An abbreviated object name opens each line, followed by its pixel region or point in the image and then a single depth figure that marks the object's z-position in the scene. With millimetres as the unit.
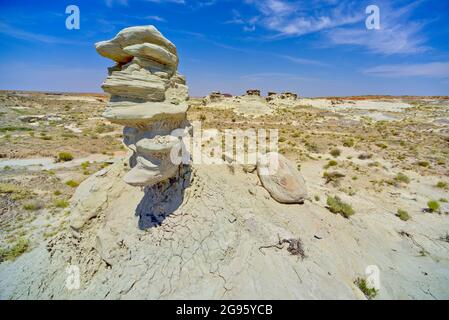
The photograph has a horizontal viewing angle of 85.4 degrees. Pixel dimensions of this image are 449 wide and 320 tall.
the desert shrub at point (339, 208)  8297
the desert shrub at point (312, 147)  17738
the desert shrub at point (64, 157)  16359
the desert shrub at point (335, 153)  16552
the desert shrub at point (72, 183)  12016
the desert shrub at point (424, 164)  14352
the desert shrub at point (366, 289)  5516
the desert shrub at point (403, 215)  8854
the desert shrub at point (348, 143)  18938
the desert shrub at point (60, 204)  9781
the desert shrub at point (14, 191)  10341
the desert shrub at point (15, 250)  7000
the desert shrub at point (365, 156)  16031
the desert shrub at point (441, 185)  11602
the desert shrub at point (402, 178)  12242
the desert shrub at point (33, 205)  9491
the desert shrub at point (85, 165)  14777
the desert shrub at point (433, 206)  9453
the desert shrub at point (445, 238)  7758
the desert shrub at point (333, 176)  12125
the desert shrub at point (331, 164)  14419
